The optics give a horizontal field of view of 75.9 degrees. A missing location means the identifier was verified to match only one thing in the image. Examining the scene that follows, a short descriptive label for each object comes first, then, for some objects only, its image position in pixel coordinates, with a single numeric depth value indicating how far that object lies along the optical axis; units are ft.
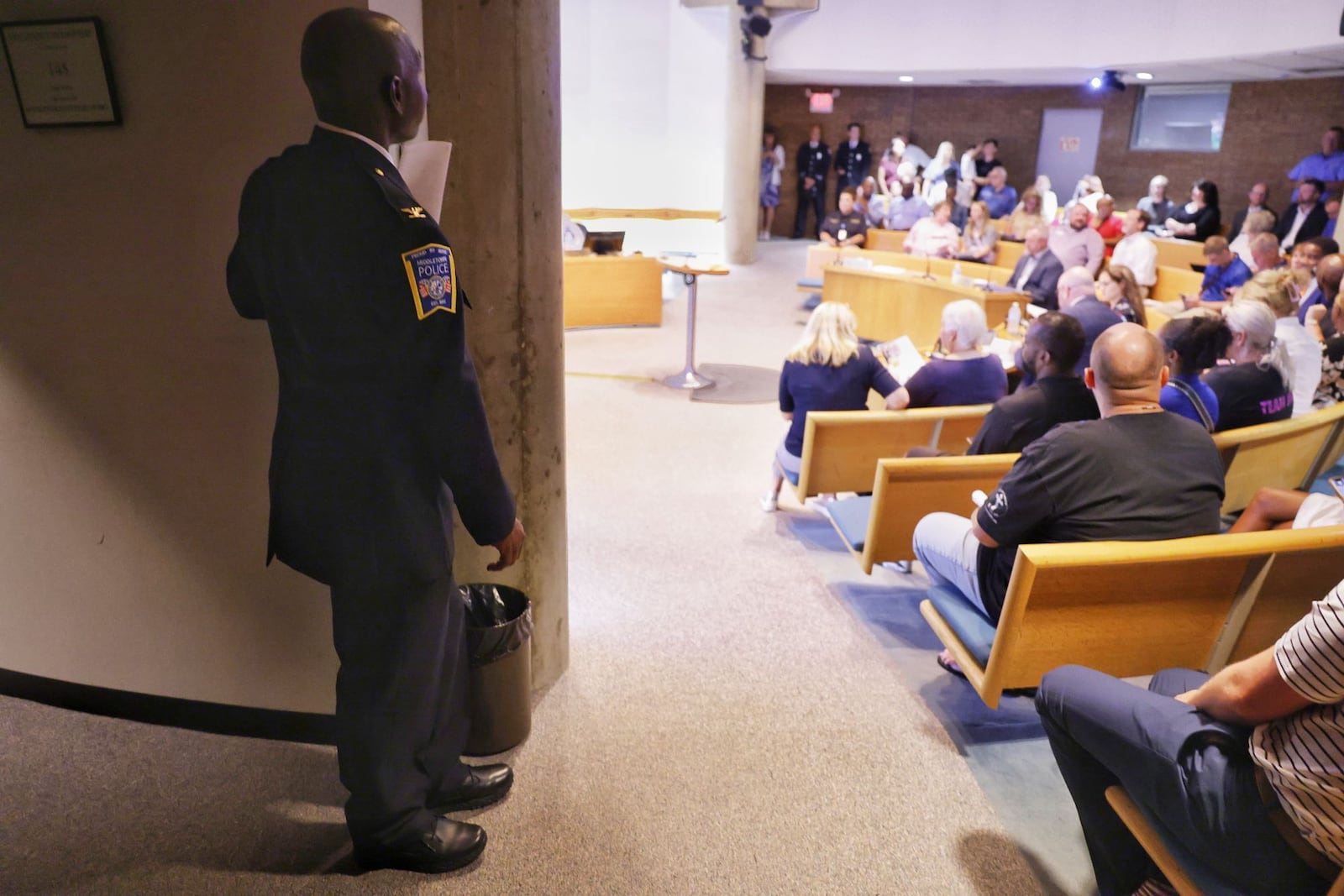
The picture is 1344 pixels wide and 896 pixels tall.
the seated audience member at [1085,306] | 13.92
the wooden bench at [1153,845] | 4.93
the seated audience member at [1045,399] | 9.39
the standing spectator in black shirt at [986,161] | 40.14
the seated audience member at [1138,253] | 22.25
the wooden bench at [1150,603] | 6.40
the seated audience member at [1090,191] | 29.07
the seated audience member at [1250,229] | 22.66
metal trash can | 7.34
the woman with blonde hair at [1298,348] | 12.64
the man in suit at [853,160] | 48.11
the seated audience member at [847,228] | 31.17
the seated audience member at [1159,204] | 31.63
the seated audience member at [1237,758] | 4.14
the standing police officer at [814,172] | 48.21
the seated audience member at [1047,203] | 34.10
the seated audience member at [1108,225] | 27.25
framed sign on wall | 6.31
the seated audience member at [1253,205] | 29.21
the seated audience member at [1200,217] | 29.07
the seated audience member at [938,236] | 27.89
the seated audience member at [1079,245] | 22.71
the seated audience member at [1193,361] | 10.32
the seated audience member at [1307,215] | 27.22
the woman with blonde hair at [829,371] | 12.28
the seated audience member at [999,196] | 35.08
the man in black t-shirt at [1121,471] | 6.91
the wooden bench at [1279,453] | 9.93
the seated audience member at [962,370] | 12.09
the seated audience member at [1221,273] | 19.36
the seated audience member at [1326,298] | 15.57
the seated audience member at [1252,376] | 10.84
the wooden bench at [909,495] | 8.87
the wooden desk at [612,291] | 25.99
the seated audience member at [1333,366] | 12.78
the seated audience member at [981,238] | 27.04
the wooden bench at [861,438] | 10.91
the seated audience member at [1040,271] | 21.44
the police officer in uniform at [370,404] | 5.19
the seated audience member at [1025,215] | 29.12
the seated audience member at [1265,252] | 18.02
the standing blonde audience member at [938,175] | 37.60
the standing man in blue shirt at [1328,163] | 30.37
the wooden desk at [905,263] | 25.07
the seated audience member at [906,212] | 33.88
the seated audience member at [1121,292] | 15.28
